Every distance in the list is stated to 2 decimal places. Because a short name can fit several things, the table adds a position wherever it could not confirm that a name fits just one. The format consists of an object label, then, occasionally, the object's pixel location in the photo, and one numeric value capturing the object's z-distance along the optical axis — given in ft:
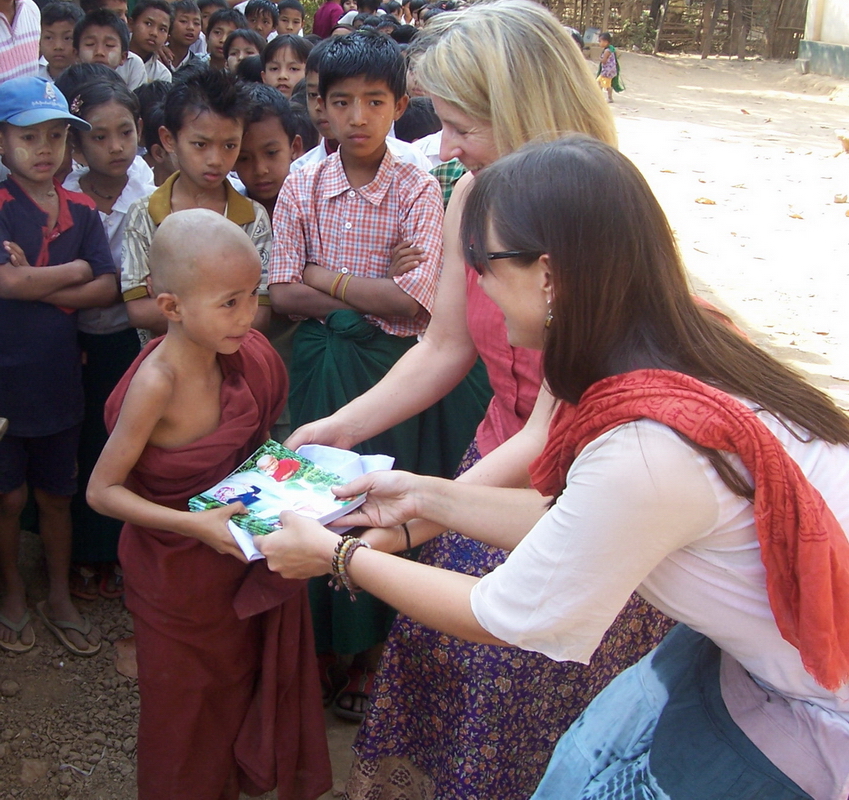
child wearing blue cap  9.46
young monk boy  6.66
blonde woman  6.99
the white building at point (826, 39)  61.72
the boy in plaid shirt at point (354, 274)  9.61
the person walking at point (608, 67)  52.97
